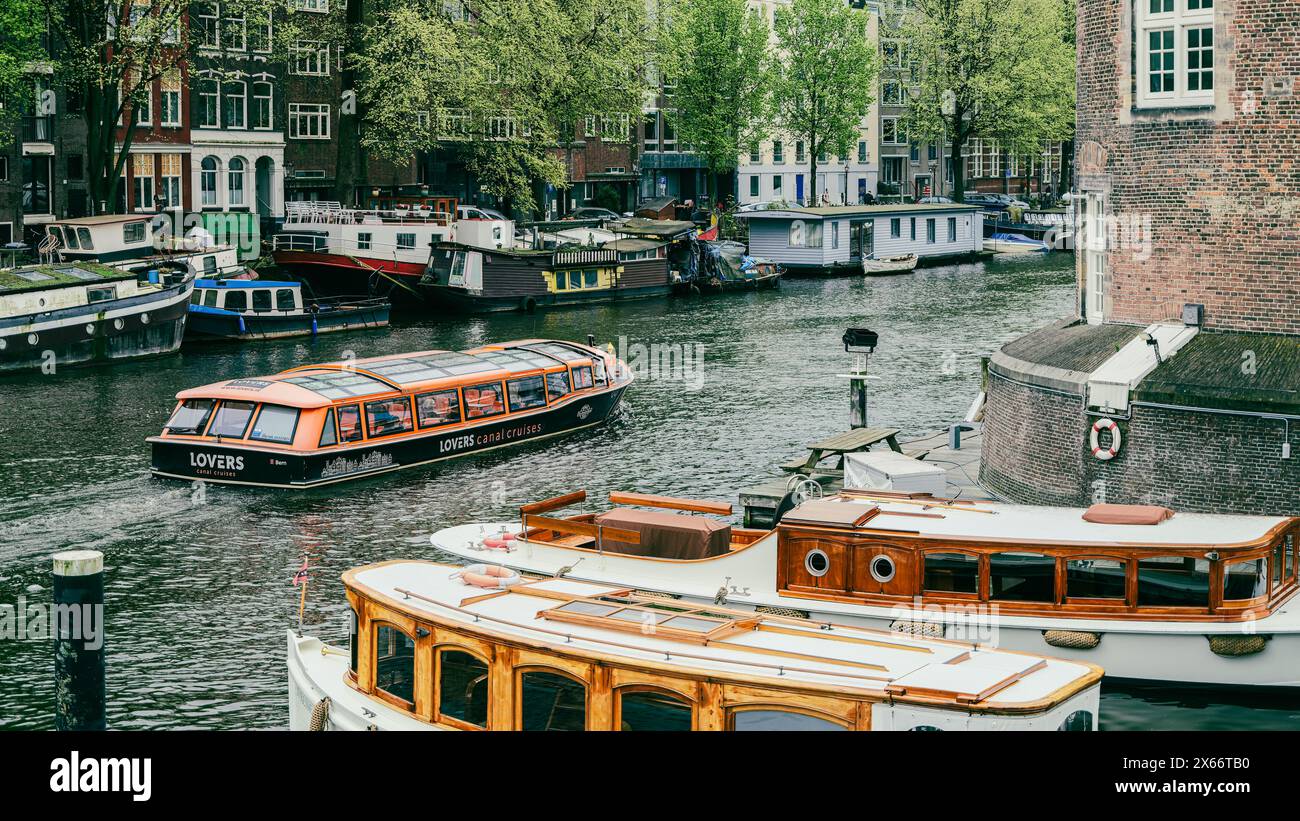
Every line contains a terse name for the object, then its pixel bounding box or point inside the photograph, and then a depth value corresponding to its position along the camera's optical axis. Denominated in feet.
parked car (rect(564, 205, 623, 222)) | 321.11
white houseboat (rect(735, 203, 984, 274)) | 282.97
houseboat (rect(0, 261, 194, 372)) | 167.63
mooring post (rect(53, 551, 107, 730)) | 57.41
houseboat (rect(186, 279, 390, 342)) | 191.21
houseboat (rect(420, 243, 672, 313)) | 226.17
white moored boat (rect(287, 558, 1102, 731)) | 50.85
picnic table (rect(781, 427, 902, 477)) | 110.73
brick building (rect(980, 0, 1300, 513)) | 88.99
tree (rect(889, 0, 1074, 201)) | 339.36
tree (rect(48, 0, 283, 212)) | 216.33
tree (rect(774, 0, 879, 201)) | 342.85
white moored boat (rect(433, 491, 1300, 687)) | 71.51
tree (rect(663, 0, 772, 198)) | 323.16
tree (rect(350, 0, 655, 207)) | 246.88
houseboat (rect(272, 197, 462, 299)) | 227.20
